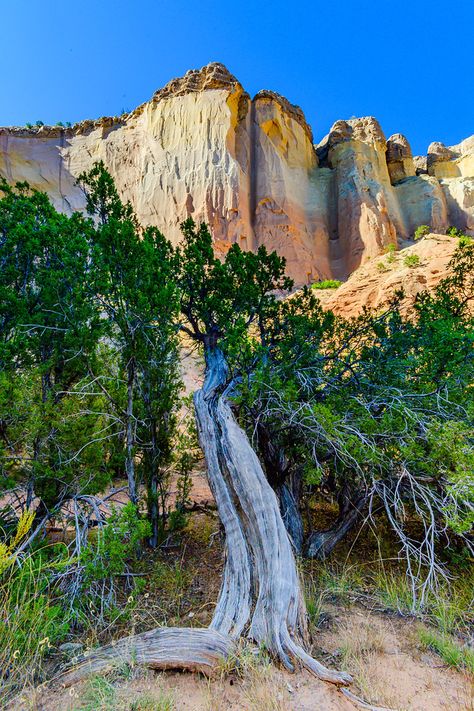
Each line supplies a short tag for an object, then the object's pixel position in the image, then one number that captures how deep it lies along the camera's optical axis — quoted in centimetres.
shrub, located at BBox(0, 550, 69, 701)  214
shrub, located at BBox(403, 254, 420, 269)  1486
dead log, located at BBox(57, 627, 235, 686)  221
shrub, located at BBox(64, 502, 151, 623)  298
